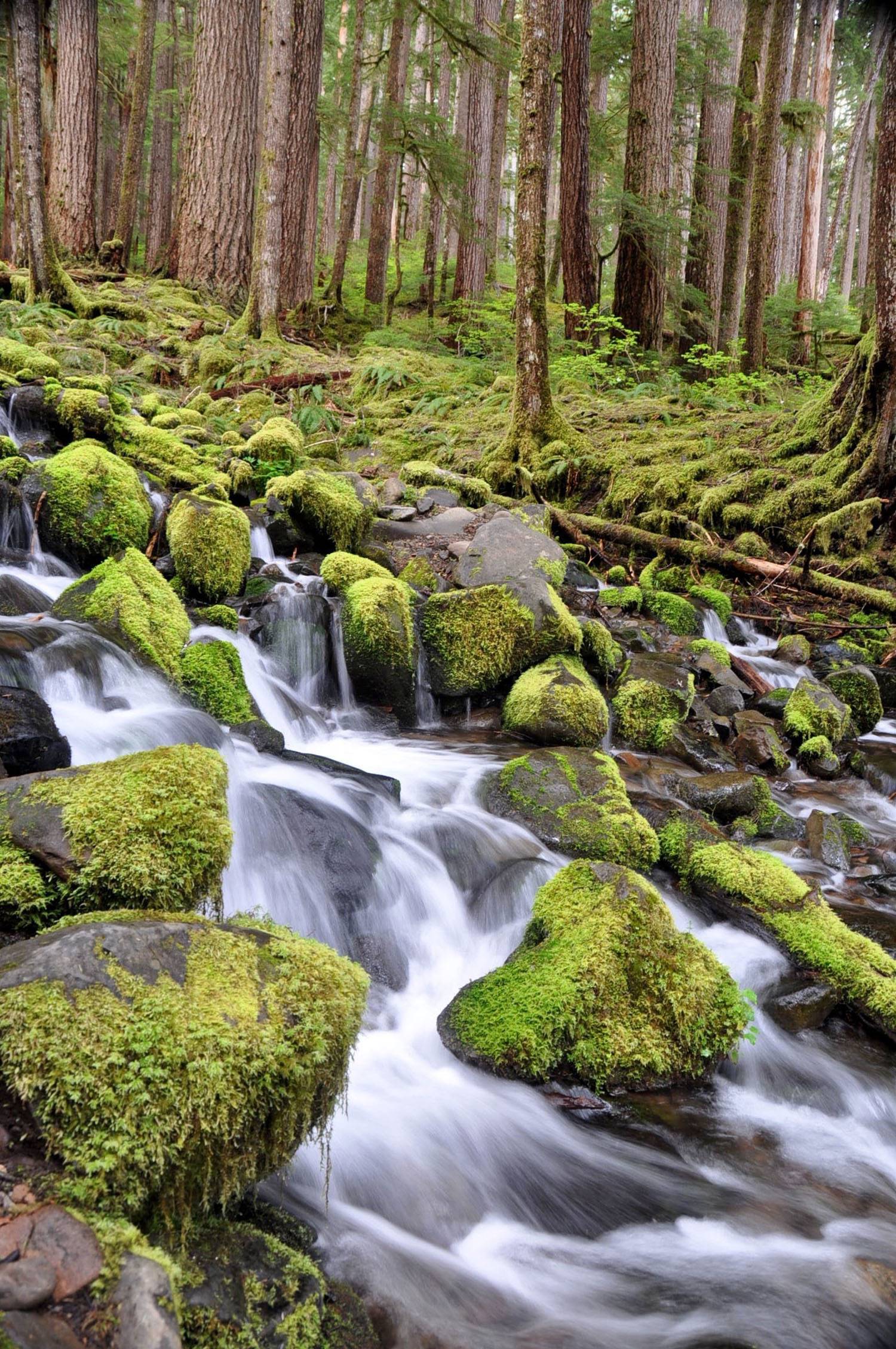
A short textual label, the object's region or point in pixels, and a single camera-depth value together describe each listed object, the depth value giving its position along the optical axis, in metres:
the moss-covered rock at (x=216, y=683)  5.61
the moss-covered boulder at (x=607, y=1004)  3.54
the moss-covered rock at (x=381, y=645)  6.80
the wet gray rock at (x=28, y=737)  3.72
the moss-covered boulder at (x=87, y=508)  6.68
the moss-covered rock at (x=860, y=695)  7.64
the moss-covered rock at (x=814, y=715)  7.12
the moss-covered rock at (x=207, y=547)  6.88
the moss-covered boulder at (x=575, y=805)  5.02
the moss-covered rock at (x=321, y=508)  8.12
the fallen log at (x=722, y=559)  9.08
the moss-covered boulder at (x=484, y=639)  6.98
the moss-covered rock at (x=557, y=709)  6.43
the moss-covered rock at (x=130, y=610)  5.59
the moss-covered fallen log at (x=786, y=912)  4.09
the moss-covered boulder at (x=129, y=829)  2.87
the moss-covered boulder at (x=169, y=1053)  1.95
